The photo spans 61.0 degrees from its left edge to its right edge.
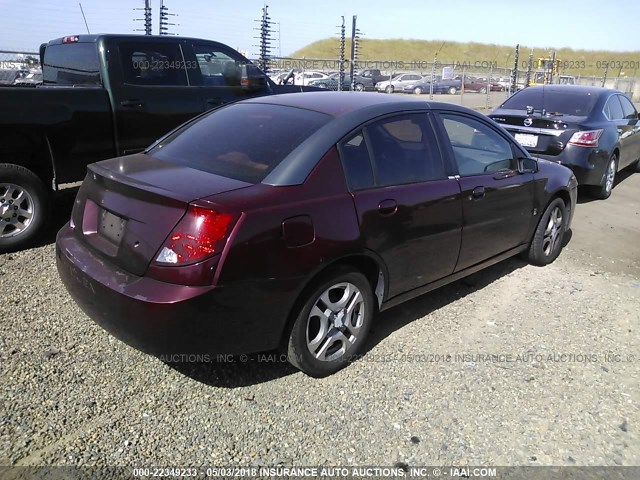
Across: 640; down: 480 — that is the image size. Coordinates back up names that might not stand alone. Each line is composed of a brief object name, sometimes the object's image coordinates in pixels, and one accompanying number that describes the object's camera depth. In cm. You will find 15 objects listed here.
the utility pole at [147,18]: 1238
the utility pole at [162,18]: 1311
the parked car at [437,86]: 3541
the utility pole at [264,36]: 1465
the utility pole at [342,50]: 1523
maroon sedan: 261
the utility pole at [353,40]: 1457
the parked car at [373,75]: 3641
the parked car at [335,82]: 2035
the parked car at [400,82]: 3490
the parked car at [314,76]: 2958
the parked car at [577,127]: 722
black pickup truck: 479
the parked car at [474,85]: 3981
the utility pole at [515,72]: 2074
